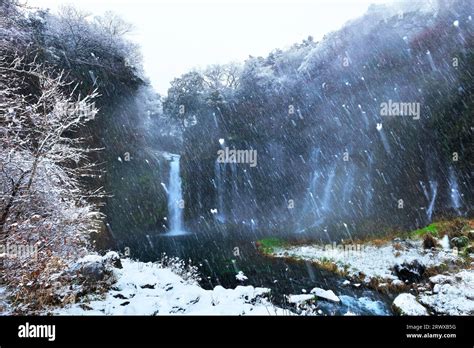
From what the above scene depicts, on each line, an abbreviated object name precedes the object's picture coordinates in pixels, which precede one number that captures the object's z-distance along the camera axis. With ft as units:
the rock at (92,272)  17.15
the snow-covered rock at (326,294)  22.34
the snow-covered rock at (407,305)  15.79
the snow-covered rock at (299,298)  20.26
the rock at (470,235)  28.72
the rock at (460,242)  27.55
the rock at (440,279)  20.44
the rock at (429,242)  31.37
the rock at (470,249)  25.38
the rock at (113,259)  20.79
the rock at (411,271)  24.30
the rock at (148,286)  19.06
